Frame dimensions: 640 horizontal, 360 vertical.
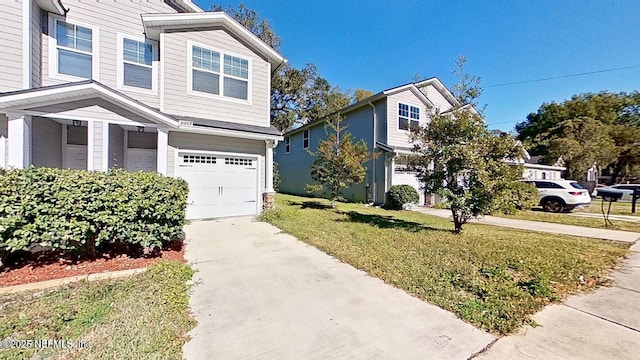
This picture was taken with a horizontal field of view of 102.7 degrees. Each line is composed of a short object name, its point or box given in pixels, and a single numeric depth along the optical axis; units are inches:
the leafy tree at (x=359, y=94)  1350.9
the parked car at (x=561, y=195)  513.0
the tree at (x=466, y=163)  254.8
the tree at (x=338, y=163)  438.6
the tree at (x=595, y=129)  980.6
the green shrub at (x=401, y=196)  516.4
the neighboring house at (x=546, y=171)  952.1
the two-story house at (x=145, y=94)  251.8
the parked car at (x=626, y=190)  724.7
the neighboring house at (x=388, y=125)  550.6
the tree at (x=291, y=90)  923.4
